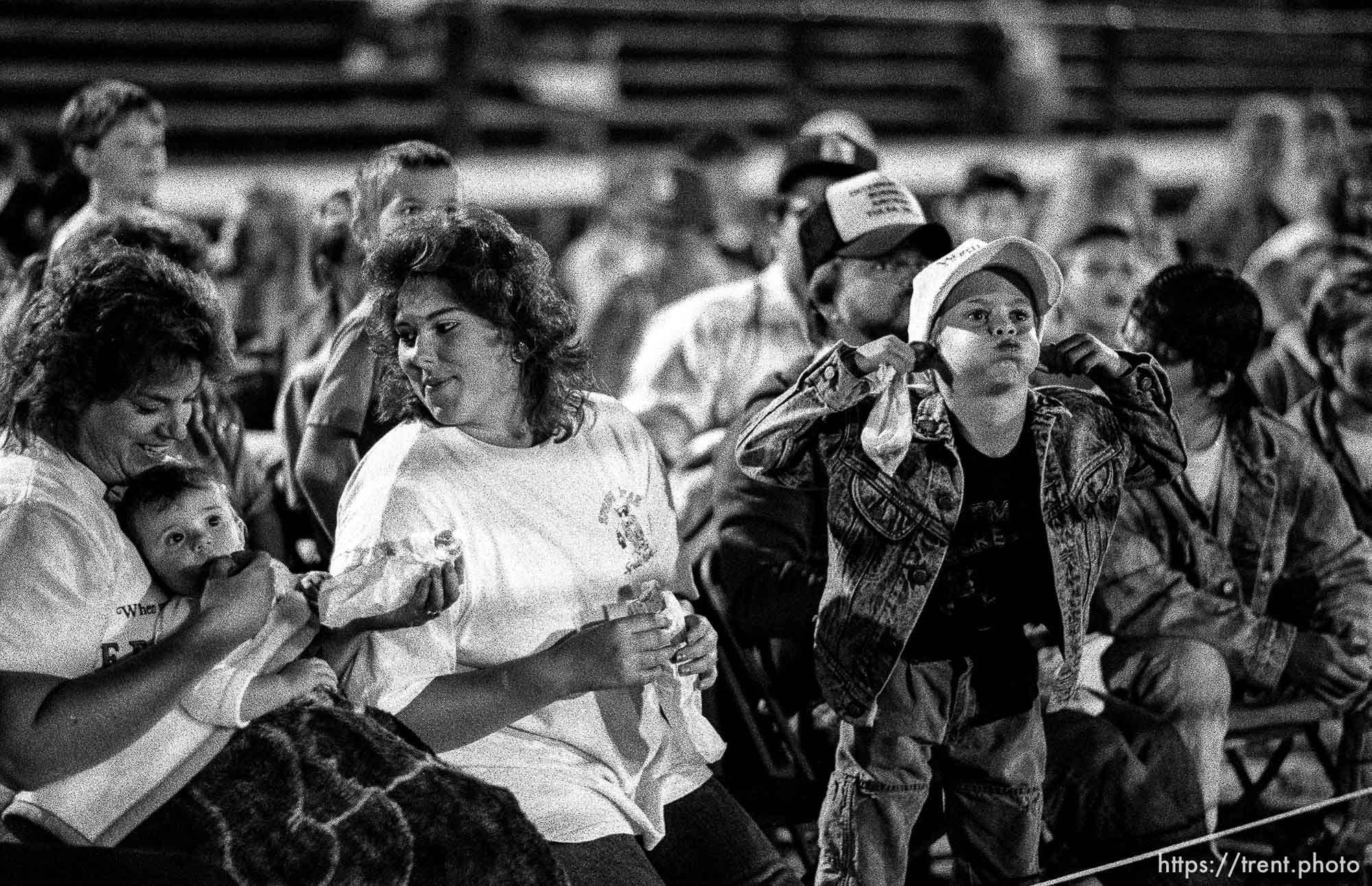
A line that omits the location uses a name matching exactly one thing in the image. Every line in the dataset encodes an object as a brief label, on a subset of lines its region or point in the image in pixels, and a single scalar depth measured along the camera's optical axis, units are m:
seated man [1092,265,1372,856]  7.64
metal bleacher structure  22.81
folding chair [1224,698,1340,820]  8.45
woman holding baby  4.97
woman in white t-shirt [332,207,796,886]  5.66
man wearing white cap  10.44
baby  5.26
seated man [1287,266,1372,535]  9.24
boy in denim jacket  6.28
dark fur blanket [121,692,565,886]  5.09
